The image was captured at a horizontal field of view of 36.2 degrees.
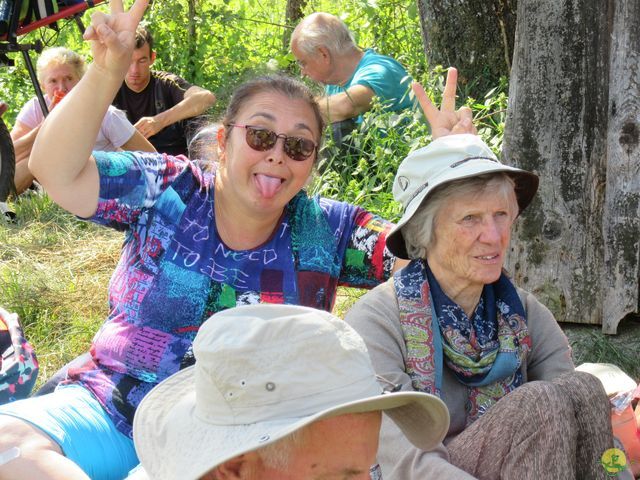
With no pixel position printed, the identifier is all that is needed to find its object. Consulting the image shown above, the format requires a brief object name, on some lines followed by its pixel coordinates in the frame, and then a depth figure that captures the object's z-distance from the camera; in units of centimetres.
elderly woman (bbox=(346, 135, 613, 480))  252
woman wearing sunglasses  272
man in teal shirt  614
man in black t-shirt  724
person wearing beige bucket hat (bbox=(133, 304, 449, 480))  151
